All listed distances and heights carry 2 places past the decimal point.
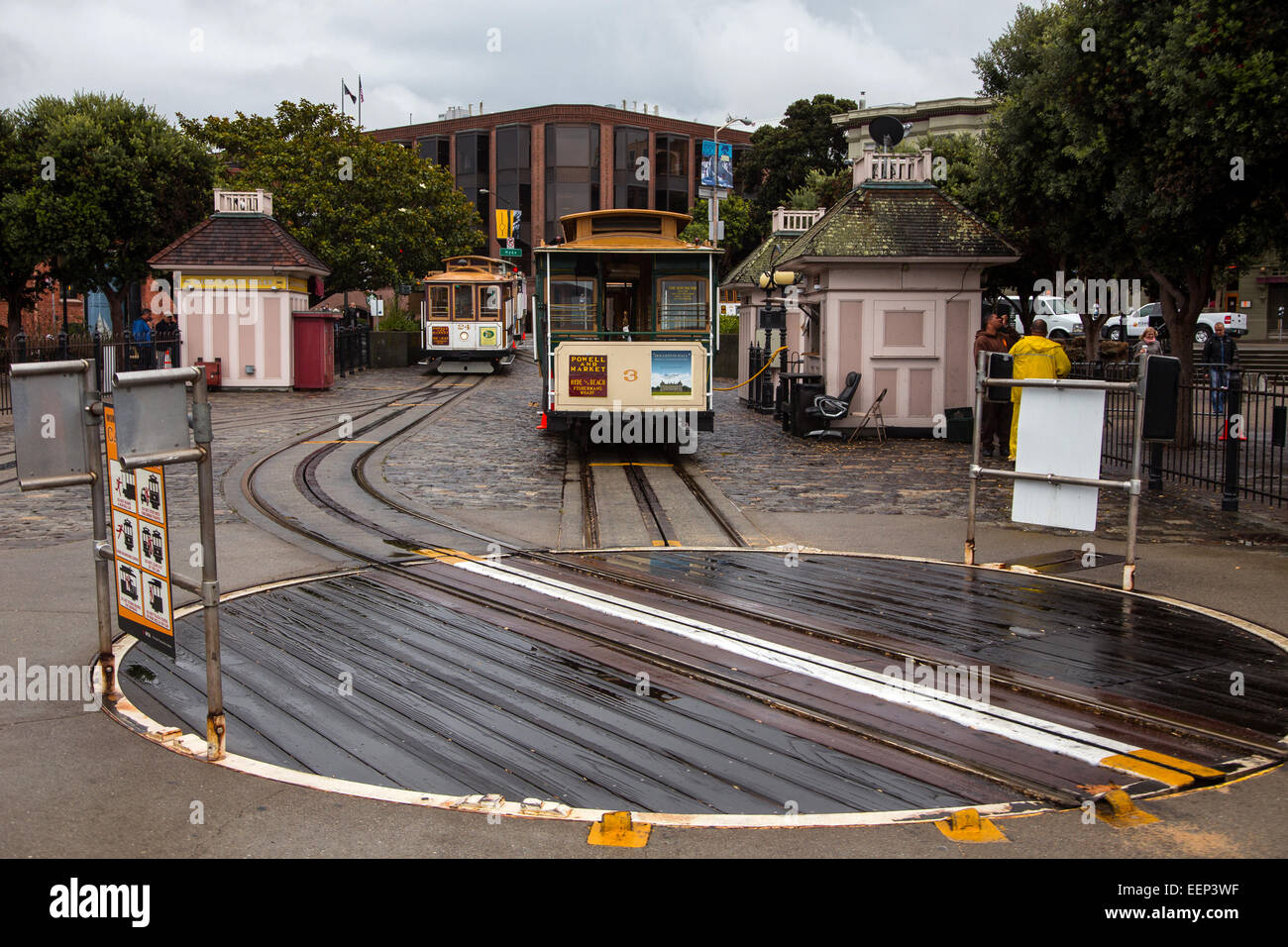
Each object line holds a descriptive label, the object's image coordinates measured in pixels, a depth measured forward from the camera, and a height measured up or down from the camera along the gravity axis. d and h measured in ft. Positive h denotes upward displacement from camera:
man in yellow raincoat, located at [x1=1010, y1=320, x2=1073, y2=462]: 50.37 -0.70
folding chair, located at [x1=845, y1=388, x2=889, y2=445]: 64.60 -4.36
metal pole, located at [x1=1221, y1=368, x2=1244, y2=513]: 39.27 -3.27
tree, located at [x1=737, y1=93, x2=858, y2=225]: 227.20 +38.02
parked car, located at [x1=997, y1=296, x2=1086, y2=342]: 138.41 +3.13
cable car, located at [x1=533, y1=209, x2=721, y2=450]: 55.11 +0.65
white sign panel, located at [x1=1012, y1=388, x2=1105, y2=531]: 28.89 -2.72
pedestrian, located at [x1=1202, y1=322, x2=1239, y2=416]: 85.30 -0.40
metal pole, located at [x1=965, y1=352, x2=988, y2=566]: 31.06 -4.12
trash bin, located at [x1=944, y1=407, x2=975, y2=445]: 64.75 -4.56
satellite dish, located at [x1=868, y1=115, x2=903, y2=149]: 74.59 +13.60
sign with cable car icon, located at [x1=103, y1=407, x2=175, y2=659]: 17.92 -3.38
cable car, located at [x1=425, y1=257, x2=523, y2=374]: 124.57 +2.28
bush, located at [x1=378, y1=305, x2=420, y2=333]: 149.79 +2.22
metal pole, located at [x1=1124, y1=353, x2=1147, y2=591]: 27.76 -3.86
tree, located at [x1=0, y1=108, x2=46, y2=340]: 109.91 +11.42
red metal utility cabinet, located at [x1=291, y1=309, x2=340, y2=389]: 97.81 -0.50
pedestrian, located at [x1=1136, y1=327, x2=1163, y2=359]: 74.29 +0.27
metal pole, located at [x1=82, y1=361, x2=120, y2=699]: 18.74 -3.34
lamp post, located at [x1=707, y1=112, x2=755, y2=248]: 130.82 +15.41
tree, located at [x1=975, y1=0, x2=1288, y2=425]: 40.22 +8.33
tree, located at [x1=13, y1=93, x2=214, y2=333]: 111.14 +15.23
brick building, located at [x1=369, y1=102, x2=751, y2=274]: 278.67 +44.03
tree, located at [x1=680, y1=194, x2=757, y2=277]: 237.45 +23.47
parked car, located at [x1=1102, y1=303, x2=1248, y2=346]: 141.28 +2.71
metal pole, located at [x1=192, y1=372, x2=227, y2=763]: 16.81 -3.63
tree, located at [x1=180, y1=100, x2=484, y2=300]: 132.87 +17.28
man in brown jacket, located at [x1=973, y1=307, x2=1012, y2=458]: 57.36 -3.25
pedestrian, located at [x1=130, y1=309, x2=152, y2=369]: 89.15 -0.12
